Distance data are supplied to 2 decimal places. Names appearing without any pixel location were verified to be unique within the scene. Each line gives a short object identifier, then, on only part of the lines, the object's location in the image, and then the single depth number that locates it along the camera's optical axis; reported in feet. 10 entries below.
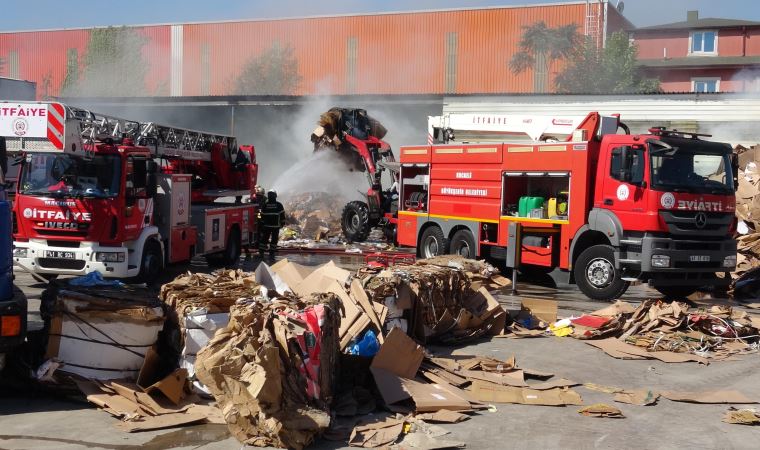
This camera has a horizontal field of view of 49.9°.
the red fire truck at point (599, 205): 44.65
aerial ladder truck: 37.73
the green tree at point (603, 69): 138.31
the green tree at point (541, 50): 144.46
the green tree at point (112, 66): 172.04
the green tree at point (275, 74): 160.25
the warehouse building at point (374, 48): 150.30
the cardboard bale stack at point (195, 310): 23.63
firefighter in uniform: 66.69
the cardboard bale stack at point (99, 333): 22.89
